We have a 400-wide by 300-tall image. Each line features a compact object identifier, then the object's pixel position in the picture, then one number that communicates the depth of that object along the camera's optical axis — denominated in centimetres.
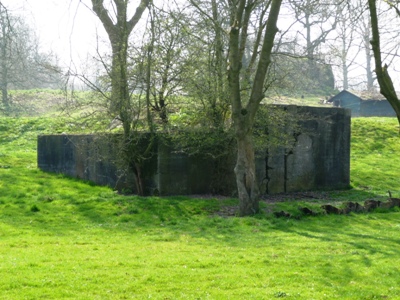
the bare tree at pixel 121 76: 1673
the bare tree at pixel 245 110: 1455
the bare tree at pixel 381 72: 1056
